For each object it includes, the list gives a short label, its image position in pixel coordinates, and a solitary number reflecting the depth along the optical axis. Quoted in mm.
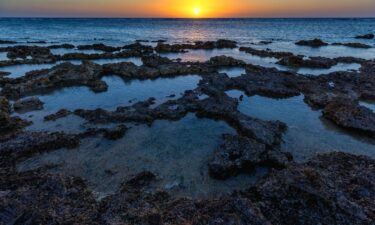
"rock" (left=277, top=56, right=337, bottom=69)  34031
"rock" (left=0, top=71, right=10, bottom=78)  27875
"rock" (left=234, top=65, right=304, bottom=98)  22391
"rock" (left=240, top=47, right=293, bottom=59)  42134
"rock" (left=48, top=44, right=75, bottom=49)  52062
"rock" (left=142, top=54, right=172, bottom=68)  32650
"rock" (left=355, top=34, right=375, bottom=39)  70812
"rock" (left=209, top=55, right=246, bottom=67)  34812
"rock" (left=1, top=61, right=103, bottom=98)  23062
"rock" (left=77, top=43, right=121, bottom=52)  50428
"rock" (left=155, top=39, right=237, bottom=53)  50375
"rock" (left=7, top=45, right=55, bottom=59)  39281
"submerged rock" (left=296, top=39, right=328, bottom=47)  56906
